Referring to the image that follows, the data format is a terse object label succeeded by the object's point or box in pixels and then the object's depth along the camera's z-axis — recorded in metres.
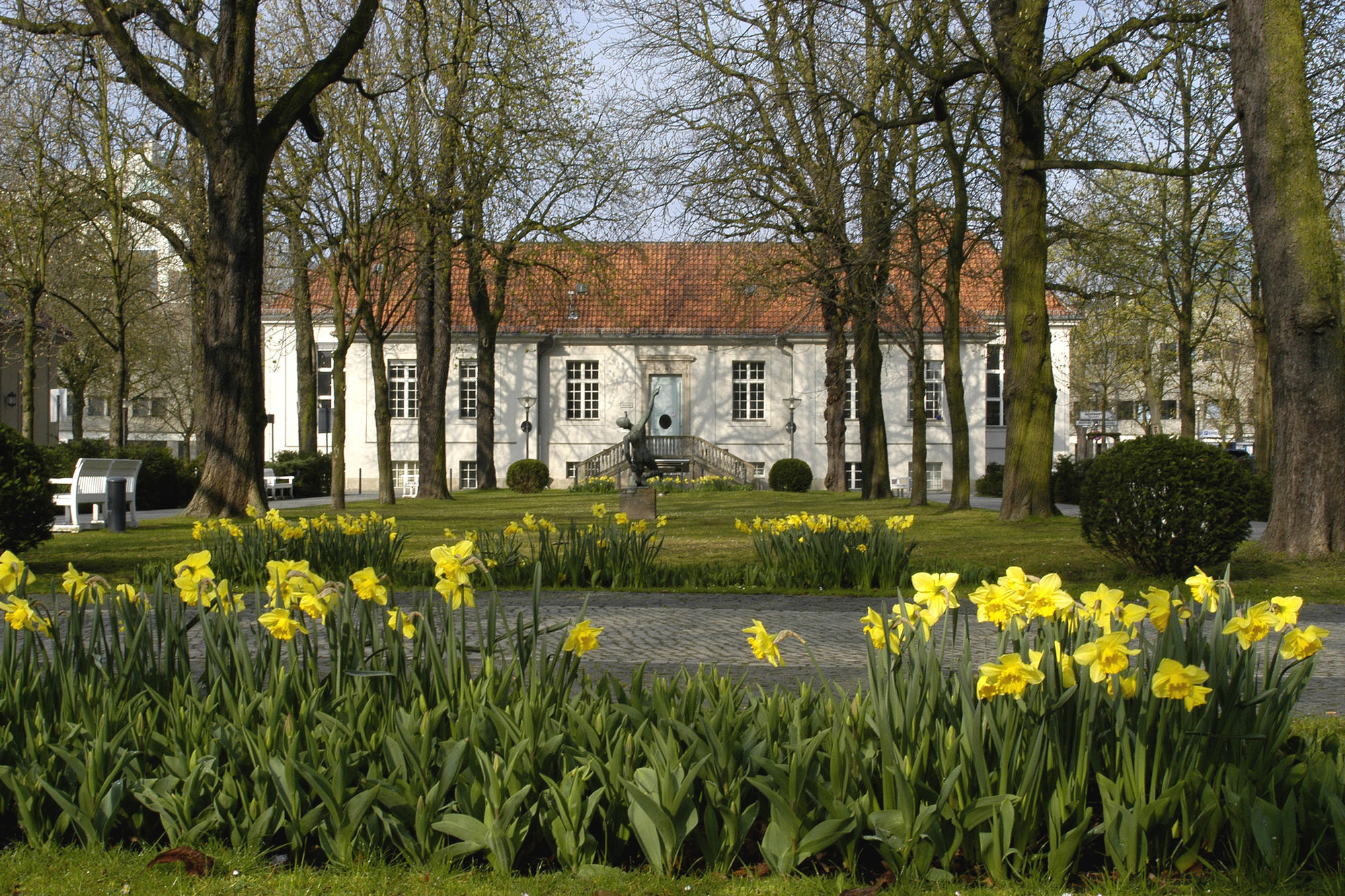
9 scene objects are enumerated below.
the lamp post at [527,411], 35.38
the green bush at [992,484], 29.20
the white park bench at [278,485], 26.19
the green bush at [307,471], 27.95
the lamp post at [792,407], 36.28
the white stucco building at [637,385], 36.72
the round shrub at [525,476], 30.38
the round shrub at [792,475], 31.42
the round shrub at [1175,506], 8.62
